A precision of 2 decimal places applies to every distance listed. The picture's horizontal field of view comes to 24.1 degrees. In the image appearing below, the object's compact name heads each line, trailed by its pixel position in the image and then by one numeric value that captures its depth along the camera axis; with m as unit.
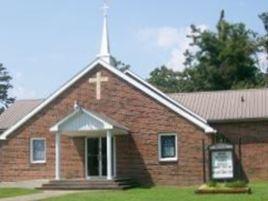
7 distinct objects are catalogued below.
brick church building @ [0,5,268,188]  32.44
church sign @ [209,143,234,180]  26.59
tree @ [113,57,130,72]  87.71
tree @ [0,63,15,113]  85.60
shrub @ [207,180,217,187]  25.19
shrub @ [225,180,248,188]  24.72
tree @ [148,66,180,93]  85.38
